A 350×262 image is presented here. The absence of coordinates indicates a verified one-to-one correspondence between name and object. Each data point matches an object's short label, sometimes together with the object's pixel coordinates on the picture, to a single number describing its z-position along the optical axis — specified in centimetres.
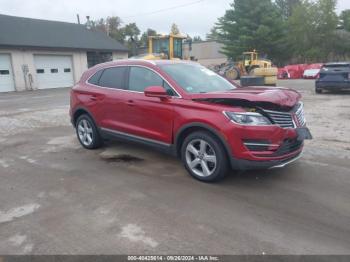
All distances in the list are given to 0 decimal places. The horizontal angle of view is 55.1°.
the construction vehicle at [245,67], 2720
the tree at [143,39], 6109
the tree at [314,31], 4259
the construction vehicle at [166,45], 1892
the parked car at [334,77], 1433
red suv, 423
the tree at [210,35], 8712
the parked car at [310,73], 2892
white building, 2550
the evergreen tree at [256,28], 4162
